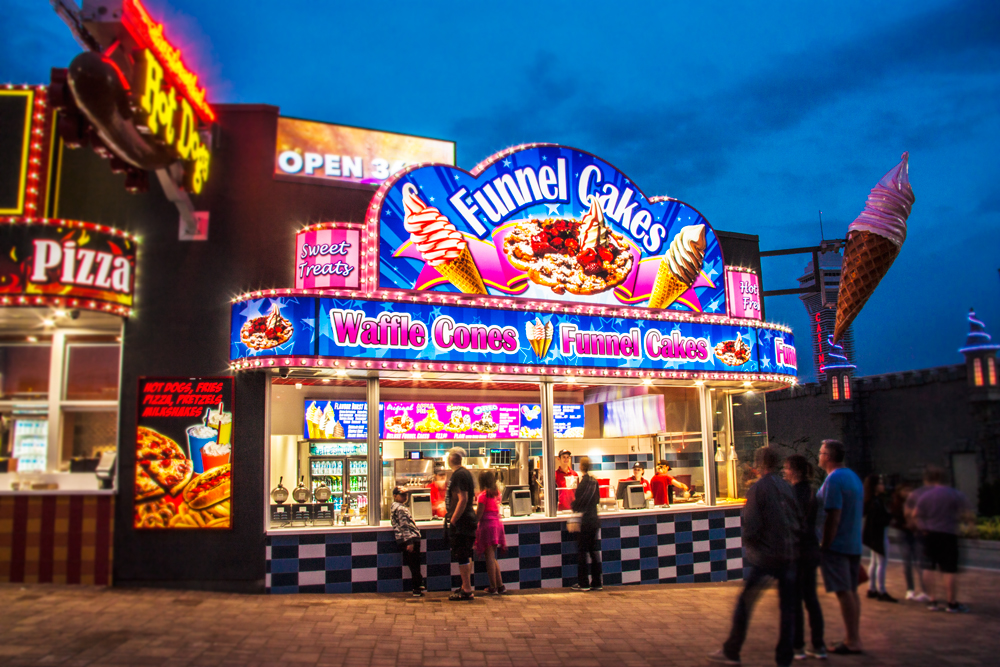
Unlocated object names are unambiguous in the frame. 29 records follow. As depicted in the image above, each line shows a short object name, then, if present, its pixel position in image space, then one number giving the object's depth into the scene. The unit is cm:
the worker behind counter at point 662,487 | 1123
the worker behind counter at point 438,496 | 1014
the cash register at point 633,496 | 1057
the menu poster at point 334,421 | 1137
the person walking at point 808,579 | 608
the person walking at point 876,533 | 741
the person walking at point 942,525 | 700
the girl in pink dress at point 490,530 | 901
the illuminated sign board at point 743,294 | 1224
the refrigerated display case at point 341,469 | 1032
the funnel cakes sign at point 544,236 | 955
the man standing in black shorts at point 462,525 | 860
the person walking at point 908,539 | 743
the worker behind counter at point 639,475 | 1128
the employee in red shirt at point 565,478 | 1105
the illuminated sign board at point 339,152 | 991
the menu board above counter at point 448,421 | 1244
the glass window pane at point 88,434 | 914
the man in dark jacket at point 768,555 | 573
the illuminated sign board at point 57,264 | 823
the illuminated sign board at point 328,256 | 936
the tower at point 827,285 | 1532
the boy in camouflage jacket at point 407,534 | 866
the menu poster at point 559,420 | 1331
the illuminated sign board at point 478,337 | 855
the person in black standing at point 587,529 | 942
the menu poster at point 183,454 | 877
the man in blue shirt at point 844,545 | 617
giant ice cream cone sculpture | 1001
